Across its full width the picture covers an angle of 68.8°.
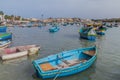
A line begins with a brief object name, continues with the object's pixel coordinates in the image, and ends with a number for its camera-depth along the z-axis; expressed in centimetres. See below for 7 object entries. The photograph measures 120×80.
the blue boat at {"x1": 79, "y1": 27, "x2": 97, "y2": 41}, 1932
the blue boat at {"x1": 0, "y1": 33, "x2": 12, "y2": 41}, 1707
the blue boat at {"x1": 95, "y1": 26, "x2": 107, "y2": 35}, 2609
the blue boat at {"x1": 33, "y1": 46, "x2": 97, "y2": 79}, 705
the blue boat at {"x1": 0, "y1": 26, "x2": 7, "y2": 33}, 2068
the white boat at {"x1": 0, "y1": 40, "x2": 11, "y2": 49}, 1209
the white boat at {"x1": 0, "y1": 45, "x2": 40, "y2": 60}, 991
